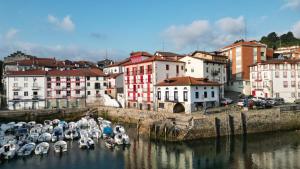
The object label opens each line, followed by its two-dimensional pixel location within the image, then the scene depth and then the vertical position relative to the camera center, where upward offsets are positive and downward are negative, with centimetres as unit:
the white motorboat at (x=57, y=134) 4438 -699
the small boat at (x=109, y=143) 4050 -753
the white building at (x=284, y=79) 6341 +196
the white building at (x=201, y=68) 6295 +456
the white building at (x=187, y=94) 4922 -94
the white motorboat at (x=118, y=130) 4576 -647
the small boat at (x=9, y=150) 3531 -740
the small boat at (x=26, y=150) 3684 -762
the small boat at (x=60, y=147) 3851 -758
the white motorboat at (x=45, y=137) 4326 -711
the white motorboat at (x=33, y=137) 4217 -686
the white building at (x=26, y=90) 6894 +7
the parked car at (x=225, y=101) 5455 -238
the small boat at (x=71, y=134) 4534 -699
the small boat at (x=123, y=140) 4150 -722
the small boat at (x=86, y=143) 4006 -739
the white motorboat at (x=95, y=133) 4603 -693
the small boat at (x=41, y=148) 3738 -760
